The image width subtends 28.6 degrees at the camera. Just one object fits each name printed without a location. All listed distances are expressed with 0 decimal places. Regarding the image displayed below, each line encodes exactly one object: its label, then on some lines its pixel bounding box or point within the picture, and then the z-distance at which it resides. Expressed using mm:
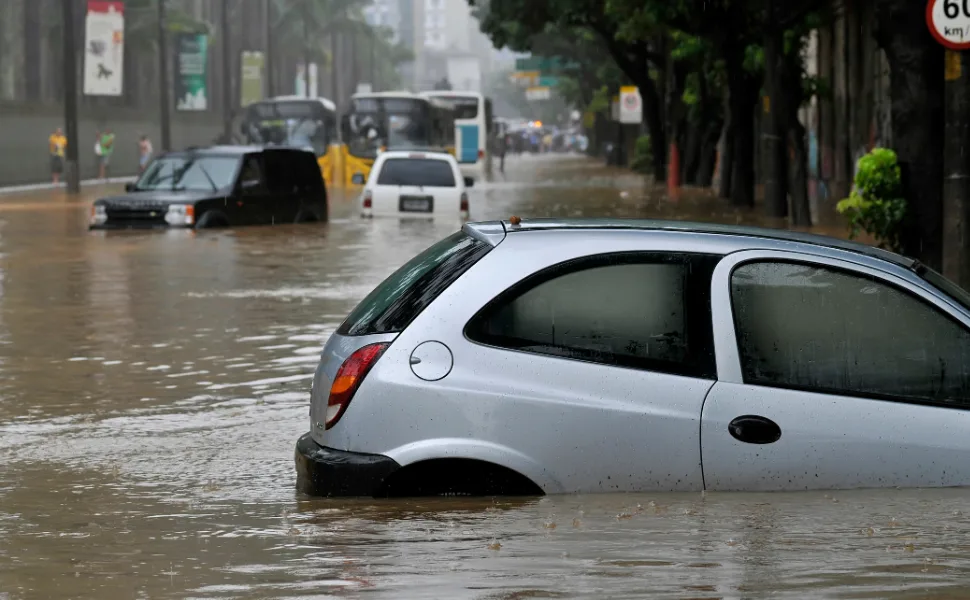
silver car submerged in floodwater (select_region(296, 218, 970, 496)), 6668
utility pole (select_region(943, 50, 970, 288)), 15133
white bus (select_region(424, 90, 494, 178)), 75562
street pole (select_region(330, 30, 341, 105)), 132400
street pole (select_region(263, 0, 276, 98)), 83306
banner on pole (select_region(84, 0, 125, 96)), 56375
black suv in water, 29094
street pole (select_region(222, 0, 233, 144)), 70125
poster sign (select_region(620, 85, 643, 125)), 71500
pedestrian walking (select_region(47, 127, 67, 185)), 56844
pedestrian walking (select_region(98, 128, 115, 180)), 62812
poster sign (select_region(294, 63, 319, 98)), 111312
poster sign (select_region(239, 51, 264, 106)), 85625
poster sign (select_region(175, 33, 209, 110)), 69750
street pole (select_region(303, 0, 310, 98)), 107938
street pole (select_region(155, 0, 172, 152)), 59594
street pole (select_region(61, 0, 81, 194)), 47000
